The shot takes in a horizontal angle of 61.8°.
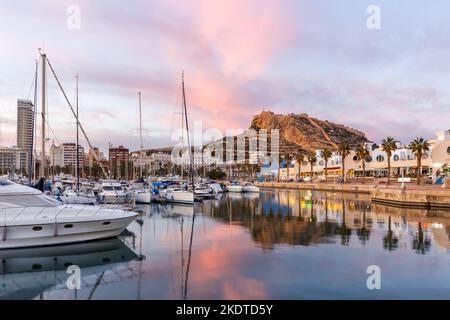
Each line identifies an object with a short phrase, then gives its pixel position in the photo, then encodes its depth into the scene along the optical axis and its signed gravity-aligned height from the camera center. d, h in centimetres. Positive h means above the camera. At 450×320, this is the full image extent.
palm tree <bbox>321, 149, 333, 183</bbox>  11088 +505
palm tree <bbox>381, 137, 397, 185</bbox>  7700 +524
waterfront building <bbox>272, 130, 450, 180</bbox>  7706 +216
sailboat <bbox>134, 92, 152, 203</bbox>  4719 -312
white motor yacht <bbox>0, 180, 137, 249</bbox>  1862 -245
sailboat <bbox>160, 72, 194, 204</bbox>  4672 -290
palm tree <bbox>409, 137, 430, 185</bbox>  6816 +462
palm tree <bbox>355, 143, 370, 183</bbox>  9268 +464
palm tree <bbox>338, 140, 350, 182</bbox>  9894 +605
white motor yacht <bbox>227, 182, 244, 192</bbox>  8364 -376
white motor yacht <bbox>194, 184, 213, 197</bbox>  5926 -320
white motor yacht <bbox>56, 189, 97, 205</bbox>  3287 -238
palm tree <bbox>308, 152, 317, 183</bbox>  12306 +422
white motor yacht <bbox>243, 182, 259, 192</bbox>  8250 -386
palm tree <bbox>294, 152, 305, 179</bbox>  13150 +388
